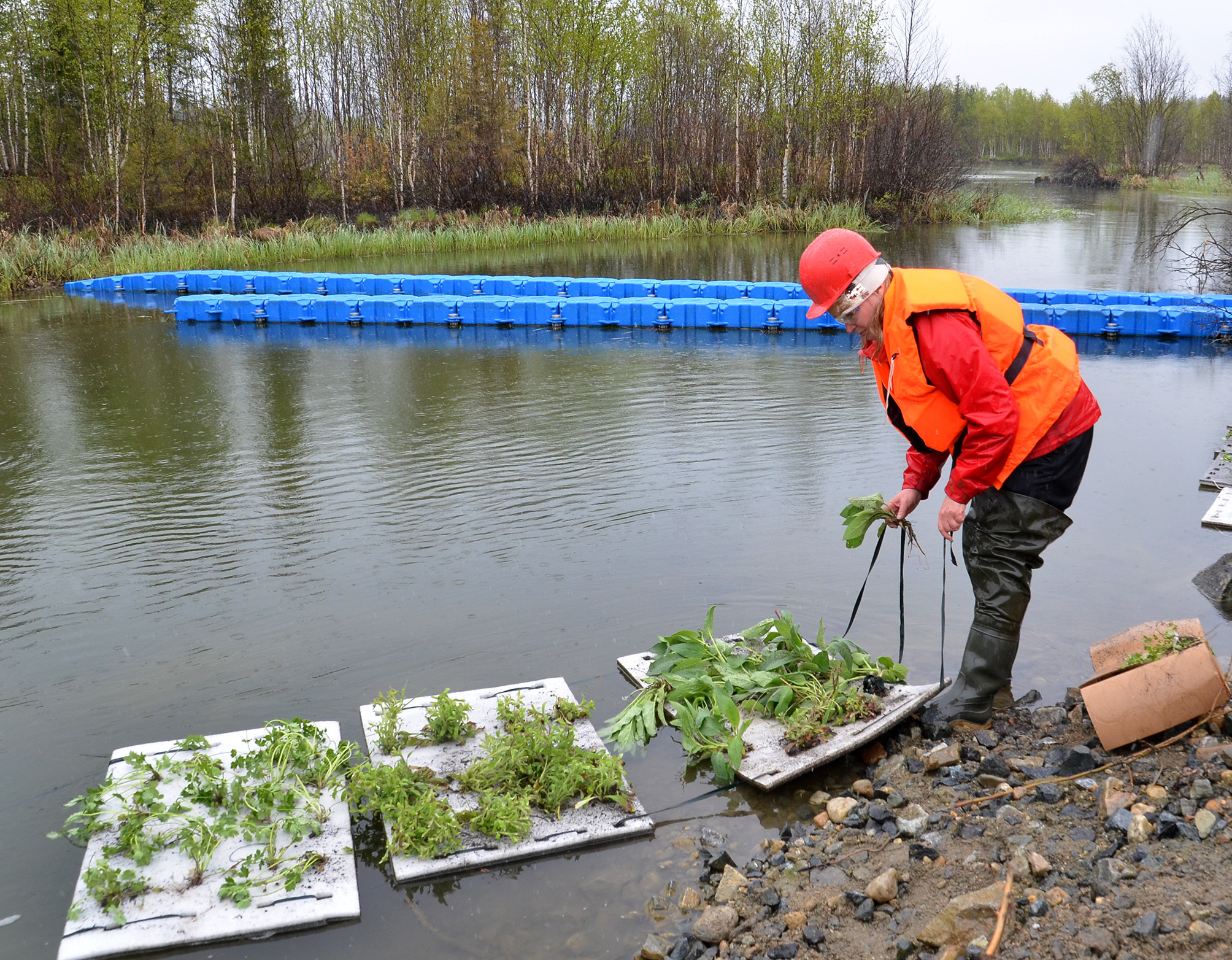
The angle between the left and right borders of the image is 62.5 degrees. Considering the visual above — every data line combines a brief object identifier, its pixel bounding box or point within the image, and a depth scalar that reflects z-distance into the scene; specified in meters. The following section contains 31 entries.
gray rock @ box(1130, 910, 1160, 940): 2.29
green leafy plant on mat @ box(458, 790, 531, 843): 3.16
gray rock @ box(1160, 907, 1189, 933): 2.28
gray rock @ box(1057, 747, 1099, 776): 3.24
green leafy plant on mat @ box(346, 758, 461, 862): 3.10
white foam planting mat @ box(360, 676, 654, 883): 3.10
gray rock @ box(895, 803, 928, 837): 3.08
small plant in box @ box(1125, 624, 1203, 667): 3.42
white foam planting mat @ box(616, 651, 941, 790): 3.45
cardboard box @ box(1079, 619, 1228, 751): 3.22
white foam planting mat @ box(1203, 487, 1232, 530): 5.81
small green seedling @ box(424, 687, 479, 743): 3.65
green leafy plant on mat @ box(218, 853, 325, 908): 2.90
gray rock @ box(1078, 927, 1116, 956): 2.28
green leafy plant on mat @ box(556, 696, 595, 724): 3.85
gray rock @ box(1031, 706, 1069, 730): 3.65
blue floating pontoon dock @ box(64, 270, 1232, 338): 11.66
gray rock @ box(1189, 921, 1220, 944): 2.21
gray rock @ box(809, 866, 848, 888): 2.90
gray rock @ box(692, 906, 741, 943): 2.75
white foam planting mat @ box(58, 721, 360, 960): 2.78
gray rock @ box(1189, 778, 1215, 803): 2.89
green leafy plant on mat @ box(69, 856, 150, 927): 2.88
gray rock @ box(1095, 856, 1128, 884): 2.57
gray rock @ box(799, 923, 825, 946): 2.63
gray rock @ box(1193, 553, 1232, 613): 4.84
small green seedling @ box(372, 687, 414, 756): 3.59
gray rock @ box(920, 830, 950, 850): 2.95
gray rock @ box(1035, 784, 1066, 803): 3.10
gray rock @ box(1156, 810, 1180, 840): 2.74
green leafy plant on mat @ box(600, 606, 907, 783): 3.67
